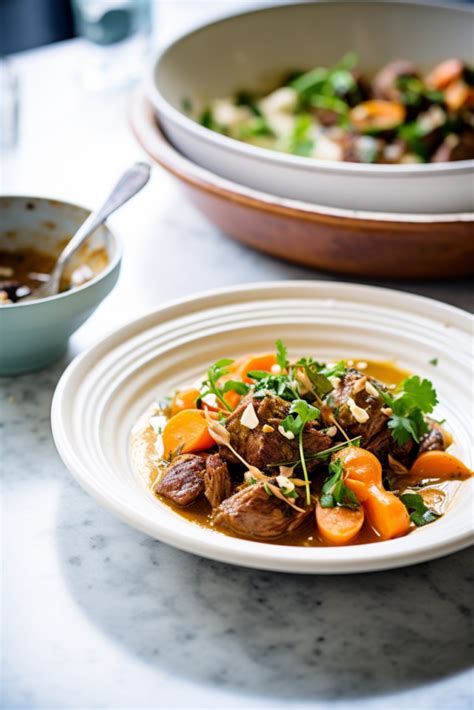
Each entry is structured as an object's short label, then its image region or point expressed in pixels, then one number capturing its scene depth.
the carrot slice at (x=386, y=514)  0.81
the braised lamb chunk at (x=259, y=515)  0.80
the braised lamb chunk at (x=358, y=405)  0.86
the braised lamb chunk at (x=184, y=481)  0.83
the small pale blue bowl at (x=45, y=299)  0.95
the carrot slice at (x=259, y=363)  0.94
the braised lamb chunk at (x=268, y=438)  0.83
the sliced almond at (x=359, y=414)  0.85
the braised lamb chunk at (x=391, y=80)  1.45
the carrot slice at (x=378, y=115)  1.38
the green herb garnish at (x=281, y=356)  0.90
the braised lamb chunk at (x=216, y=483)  0.83
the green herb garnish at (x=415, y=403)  0.87
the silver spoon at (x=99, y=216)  1.03
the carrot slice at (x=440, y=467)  0.86
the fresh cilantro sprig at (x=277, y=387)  0.86
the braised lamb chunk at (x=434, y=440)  0.88
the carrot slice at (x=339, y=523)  0.80
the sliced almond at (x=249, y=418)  0.84
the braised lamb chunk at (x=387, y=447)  0.86
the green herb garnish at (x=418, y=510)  0.82
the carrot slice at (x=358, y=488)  0.82
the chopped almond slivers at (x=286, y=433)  0.83
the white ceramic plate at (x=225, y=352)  0.82
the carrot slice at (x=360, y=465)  0.83
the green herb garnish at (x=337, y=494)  0.81
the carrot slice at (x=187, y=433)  0.87
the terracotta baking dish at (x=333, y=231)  1.05
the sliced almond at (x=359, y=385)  0.87
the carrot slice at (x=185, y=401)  0.91
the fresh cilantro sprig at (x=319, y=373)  0.88
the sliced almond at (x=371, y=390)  0.87
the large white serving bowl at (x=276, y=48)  1.20
